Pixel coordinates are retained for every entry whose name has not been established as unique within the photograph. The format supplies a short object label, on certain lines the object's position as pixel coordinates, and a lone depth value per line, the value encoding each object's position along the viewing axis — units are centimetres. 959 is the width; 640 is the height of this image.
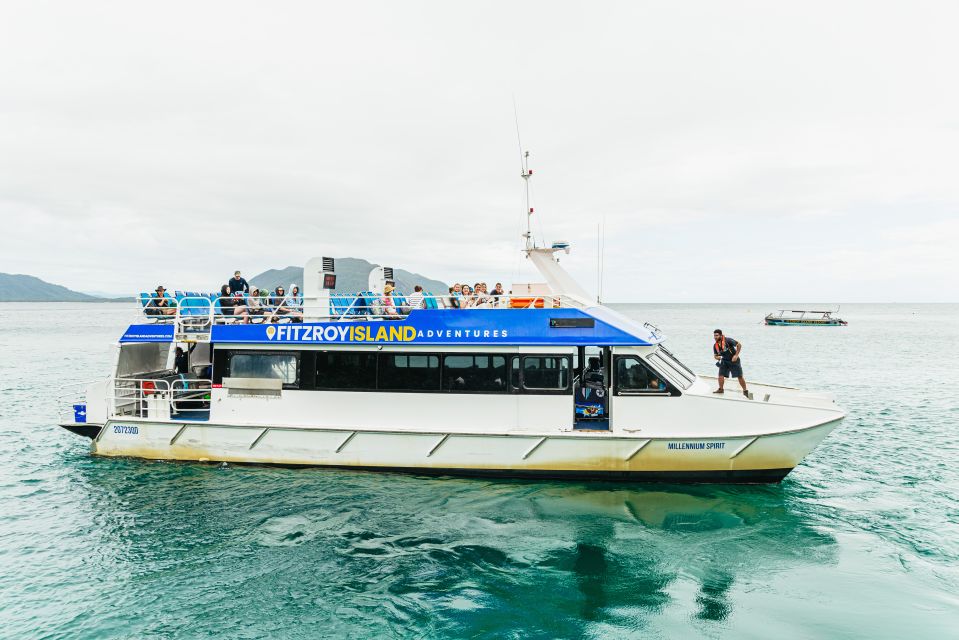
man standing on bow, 1028
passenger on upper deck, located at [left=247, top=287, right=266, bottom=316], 1098
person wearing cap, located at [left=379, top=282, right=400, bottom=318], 1030
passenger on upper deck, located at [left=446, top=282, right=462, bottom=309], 1062
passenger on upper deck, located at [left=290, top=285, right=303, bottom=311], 1054
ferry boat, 955
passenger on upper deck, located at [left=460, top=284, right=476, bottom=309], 1069
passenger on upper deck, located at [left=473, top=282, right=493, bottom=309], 1038
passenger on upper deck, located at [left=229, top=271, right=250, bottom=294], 1254
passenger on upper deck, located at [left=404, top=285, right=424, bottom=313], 1102
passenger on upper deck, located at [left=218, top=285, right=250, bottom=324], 1083
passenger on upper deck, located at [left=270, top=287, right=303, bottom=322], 1111
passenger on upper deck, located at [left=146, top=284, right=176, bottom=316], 1108
